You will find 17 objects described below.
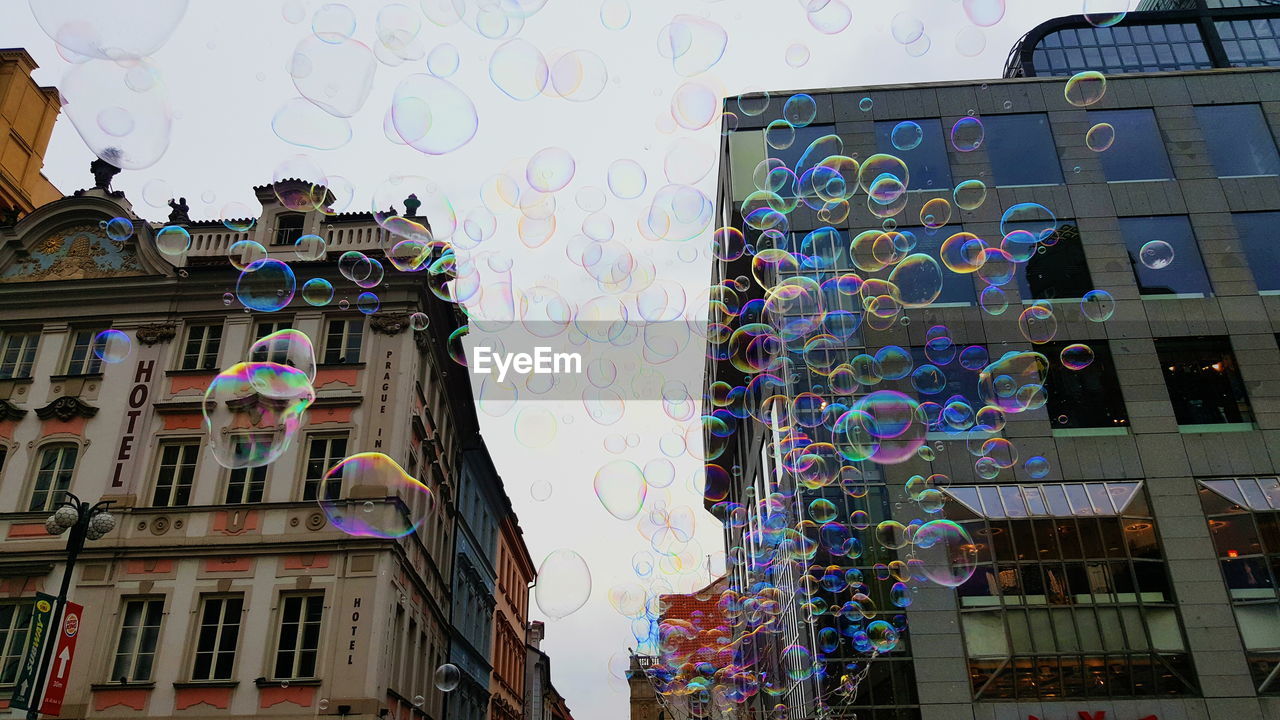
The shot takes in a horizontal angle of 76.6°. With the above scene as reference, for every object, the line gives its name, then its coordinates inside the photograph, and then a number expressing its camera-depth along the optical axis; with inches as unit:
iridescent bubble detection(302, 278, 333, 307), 755.4
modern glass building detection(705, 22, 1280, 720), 843.4
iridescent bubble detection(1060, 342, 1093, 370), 876.6
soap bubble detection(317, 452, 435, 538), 781.9
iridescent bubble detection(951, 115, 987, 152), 866.8
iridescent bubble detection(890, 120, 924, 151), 787.4
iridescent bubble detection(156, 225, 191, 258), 710.5
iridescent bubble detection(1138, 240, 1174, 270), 829.8
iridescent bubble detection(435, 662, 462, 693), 832.3
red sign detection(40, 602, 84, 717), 632.4
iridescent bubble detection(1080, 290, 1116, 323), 919.7
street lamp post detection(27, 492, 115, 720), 501.0
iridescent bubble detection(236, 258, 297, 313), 685.9
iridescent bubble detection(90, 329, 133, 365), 801.6
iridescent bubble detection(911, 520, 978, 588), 801.6
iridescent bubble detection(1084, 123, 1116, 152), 895.1
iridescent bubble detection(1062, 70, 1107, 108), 779.4
